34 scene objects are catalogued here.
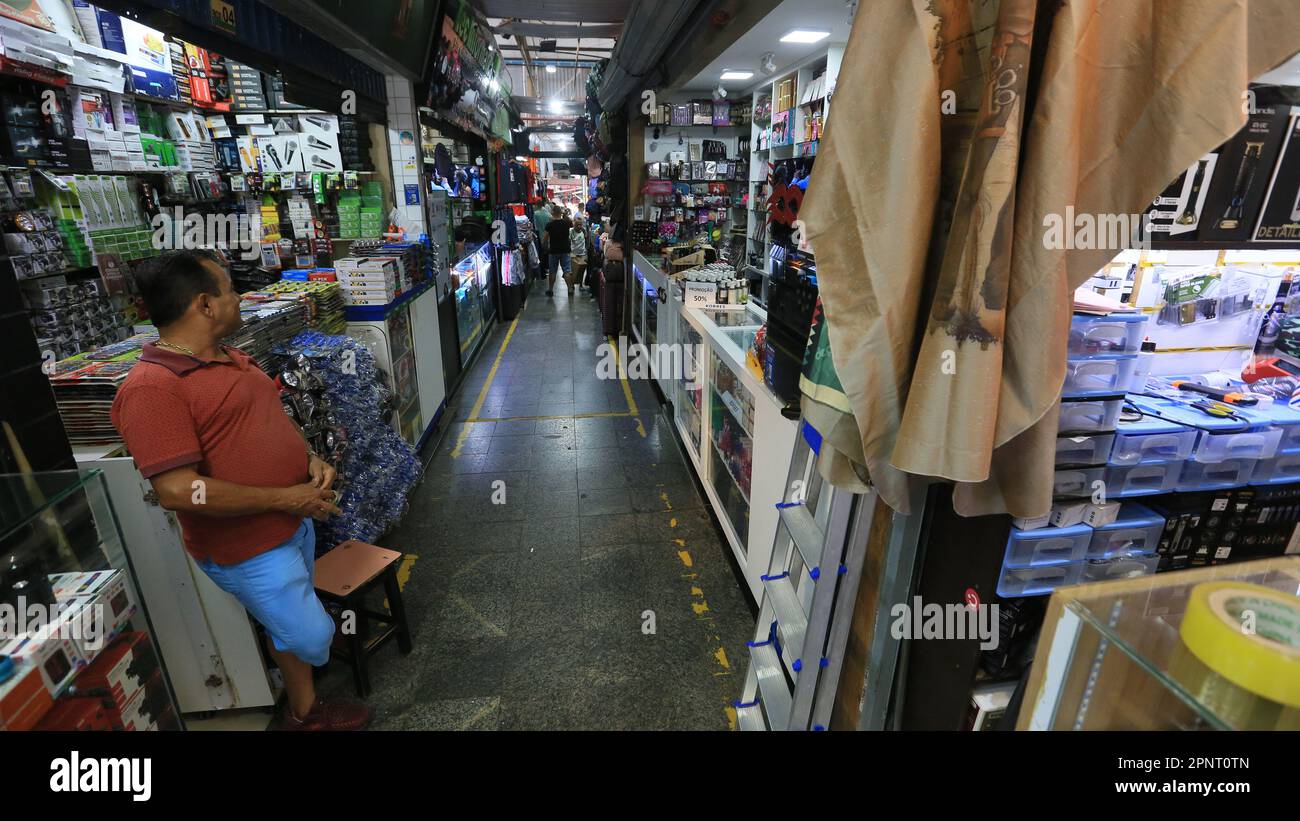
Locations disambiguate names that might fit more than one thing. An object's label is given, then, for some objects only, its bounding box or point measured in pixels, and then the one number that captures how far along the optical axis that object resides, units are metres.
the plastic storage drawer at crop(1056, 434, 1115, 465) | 1.88
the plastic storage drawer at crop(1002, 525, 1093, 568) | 1.95
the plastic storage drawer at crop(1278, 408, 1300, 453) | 1.95
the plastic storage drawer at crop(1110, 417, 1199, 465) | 1.90
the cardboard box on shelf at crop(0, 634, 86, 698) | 1.16
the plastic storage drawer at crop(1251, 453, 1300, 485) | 2.00
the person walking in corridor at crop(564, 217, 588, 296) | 13.28
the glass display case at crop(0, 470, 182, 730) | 1.18
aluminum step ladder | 1.71
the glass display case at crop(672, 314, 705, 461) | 4.48
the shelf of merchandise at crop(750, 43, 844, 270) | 5.34
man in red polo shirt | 1.93
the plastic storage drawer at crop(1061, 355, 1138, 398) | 1.83
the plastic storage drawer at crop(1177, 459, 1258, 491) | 1.98
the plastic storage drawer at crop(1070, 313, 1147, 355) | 1.78
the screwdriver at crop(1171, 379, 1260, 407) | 2.08
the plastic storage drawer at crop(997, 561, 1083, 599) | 1.99
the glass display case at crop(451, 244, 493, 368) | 7.30
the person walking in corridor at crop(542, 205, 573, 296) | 12.95
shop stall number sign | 2.80
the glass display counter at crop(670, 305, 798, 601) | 2.92
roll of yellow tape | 0.67
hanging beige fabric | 0.87
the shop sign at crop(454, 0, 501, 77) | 6.38
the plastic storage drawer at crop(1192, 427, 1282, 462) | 1.92
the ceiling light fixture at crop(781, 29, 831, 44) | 4.89
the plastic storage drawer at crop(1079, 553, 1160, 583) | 2.03
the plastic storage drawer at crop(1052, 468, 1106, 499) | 1.92
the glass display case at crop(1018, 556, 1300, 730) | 0.69
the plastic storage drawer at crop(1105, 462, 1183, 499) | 1.95
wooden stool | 2.65
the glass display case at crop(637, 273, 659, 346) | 6.67
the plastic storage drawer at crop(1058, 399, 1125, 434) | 1.86
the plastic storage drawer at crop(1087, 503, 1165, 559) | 2.00
